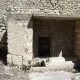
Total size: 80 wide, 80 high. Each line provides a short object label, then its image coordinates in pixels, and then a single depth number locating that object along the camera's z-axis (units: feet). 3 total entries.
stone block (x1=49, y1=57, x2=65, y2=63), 25.70
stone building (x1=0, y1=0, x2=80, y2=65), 27.61
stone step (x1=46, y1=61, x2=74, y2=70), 23.74
